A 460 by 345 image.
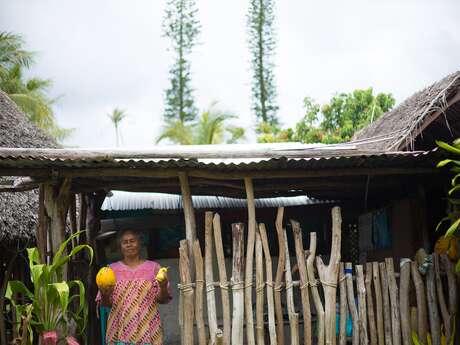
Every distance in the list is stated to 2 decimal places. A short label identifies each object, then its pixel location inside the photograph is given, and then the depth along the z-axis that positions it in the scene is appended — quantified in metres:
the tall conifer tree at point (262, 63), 23.97
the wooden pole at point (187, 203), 6.37
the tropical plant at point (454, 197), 5.55
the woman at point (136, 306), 5.72
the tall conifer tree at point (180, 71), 24.17
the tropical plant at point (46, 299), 5.64
